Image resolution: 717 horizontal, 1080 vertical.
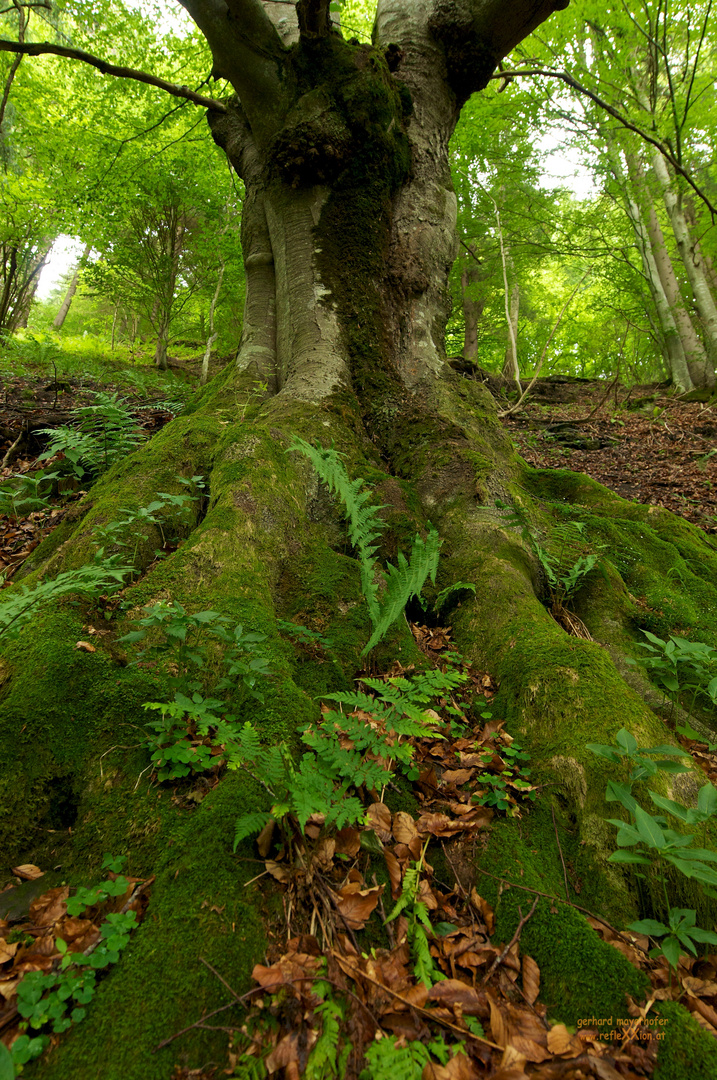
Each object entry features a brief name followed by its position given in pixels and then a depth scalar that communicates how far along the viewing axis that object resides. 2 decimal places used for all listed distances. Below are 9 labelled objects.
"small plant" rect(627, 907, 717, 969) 1.25
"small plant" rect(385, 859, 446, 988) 1.30
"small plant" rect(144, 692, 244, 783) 1.60
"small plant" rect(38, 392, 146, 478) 3.80
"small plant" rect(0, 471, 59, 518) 3.81
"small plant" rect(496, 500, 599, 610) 3.01
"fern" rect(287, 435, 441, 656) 2.20
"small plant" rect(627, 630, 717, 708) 2.21
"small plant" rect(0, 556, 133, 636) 1.80
